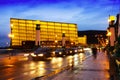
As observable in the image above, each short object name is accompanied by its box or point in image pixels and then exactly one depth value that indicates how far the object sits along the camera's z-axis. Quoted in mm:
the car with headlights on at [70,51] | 29581
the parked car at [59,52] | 23985
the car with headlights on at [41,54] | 18508
